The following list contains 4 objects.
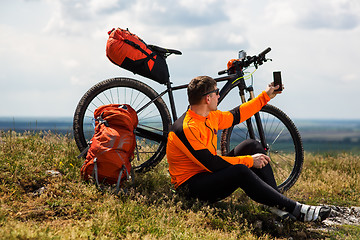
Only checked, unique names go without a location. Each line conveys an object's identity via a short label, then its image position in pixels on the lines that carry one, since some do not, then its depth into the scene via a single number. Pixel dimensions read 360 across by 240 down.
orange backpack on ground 4.76
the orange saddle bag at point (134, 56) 5.28
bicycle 5.57
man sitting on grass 4.41
